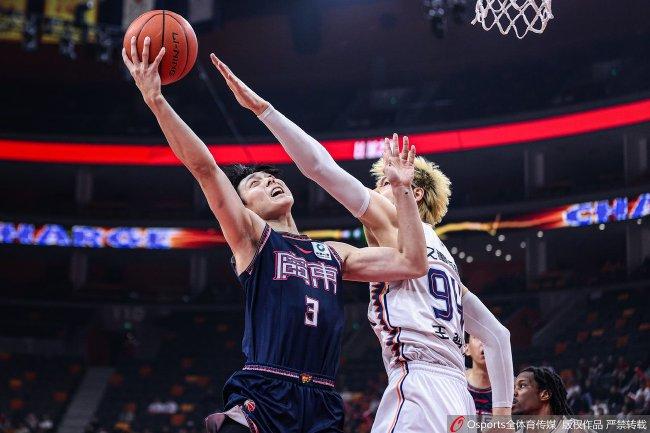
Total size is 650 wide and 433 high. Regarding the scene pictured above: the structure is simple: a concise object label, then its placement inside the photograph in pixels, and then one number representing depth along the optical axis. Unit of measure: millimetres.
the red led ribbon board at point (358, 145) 23797
